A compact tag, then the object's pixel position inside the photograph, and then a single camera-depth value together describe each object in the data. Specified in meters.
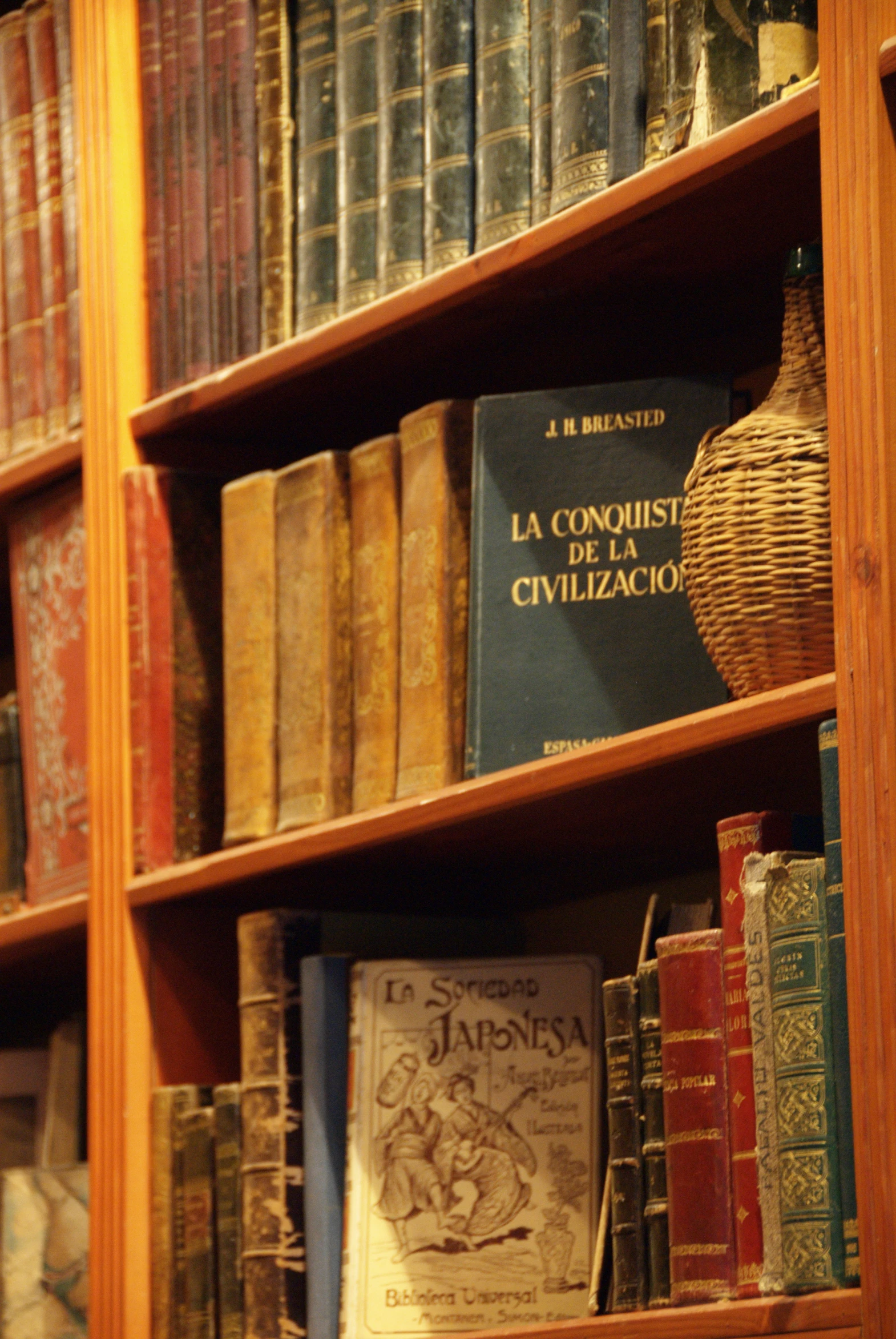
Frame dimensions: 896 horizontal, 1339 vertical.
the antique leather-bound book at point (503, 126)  2.33
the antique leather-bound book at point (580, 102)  2.26
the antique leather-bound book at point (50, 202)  2.72
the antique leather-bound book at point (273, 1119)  2.40
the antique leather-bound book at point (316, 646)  2.44
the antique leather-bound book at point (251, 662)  2.48
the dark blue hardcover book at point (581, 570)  2.30
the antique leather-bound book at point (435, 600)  2.36
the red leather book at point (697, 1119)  2.11
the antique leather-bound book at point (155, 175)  2.61
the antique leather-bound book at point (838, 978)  2.01
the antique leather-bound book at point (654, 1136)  2.16
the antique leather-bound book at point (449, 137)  2.37
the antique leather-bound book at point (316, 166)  2.47
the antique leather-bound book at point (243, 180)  2.53
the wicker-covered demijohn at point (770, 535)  2.13
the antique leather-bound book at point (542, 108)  2.31
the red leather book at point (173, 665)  2.56
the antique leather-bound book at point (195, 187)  2.57
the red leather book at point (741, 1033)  2.08
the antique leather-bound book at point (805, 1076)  2.02
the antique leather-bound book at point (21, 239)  2.75
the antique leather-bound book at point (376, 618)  2.40
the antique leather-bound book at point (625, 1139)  2.19
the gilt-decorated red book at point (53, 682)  2.68
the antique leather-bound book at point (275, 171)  2.51
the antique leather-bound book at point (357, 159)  2.44
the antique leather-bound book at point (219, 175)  2.55
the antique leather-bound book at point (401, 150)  2.41
